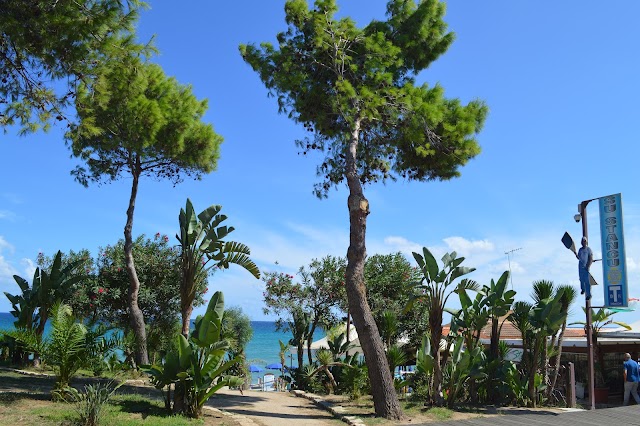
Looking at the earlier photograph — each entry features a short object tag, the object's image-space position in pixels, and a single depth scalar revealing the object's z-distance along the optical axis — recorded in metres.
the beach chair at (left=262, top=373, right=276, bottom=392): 28.68
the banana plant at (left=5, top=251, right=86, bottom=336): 15.53
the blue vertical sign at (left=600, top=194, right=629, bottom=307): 12.12
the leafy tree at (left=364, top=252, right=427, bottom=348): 17.61
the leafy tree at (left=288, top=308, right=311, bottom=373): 16.95
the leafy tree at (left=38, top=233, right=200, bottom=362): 17.91
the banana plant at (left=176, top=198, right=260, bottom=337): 10.66
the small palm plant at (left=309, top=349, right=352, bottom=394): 14.46
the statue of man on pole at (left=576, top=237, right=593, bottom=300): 12.67
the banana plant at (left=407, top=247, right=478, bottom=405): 11.74
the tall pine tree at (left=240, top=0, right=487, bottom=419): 13.45
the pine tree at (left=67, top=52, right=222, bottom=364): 15.40
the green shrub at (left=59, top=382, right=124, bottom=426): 7.36
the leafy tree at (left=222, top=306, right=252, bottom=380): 30.05
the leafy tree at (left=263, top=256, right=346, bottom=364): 18.08
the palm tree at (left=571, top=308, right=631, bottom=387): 15.76
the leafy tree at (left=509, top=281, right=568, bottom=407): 12.24
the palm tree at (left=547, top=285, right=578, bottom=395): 12.57
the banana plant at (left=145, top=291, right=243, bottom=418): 8.98
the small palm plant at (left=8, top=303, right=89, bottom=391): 9.20
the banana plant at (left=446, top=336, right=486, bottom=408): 11.66
